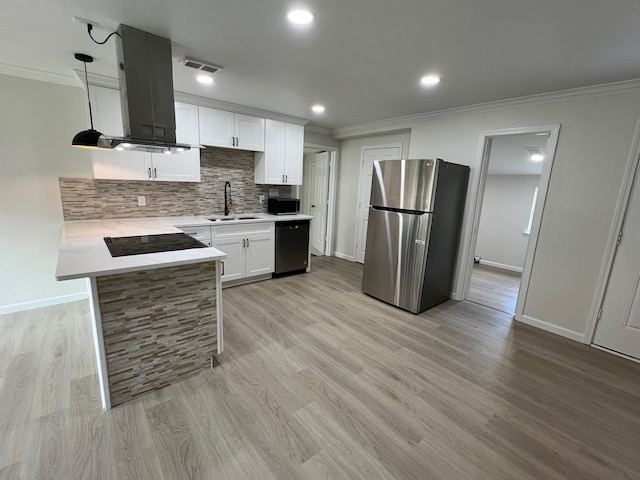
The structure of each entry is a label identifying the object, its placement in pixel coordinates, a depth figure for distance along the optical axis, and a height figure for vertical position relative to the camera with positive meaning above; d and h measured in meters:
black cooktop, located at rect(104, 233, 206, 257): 1.98 -0.48
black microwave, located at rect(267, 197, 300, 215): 4.25 -0.25
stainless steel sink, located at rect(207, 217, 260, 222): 3.69 -0.44
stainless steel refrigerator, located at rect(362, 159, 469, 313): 3.07 -0.38
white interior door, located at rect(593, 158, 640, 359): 2.51 -0.80
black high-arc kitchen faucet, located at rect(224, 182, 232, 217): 4.09 -0.18
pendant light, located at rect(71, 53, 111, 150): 2.08 +0.28
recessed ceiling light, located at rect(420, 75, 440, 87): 2.56 +1.09
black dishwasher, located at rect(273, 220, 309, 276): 4.12 -0.83
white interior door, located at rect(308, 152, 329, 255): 5.74 -0.13
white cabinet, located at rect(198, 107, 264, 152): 3.54 +0.75
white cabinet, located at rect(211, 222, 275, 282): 3.60 -0.81
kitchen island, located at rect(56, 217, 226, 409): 1.69 -0.85
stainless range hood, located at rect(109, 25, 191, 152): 2.00 +0.69
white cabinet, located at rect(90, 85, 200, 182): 2.89 +0.29
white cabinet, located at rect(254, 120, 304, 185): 4.12 +0.50
